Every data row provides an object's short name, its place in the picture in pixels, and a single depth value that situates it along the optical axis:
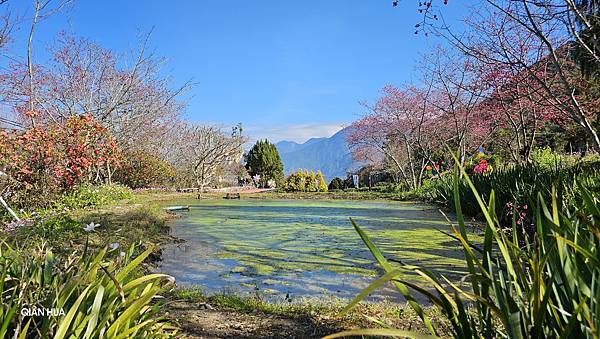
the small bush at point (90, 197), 7.47
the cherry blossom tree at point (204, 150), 20.89
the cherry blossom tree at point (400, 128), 16.92
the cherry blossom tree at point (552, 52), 4.47
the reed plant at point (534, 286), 0.92
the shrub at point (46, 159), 6.66
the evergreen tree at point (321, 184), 22.77
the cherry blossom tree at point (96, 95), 11.93
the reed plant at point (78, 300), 1.28
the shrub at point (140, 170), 15.79
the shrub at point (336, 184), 25.70
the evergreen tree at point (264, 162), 28.17
